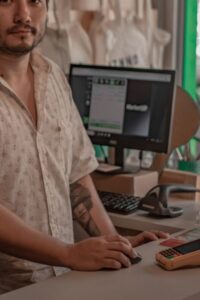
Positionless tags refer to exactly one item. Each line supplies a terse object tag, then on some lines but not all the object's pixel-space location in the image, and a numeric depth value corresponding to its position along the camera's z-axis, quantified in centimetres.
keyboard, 274
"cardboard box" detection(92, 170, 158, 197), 297
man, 213
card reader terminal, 179
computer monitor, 302
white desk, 161
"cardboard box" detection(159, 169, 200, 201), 303
